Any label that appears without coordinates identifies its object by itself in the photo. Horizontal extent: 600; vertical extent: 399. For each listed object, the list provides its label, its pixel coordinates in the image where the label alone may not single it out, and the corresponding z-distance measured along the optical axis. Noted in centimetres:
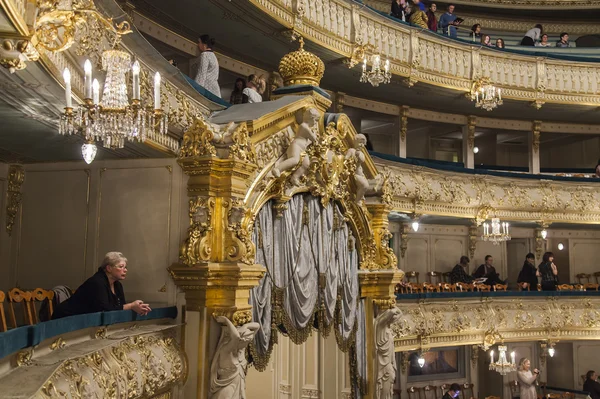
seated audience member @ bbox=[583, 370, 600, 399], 1712
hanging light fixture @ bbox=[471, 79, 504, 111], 1750
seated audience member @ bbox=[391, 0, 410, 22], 1777
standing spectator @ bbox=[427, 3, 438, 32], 1873
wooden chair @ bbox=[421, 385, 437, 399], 1906
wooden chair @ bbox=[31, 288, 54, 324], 632
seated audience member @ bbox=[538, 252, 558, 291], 1898
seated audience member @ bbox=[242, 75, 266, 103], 1000
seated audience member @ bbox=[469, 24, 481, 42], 1999
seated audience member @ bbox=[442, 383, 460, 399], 1576
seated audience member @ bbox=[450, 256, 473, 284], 1820
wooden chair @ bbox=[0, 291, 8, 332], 482
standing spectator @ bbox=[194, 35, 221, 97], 933
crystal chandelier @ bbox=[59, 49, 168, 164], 530
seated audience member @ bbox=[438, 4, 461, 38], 1955
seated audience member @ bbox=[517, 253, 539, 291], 1870
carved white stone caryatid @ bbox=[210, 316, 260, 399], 746
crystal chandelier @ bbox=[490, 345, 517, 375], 1670
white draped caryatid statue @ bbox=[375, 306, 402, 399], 1125
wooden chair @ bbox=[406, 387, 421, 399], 1883
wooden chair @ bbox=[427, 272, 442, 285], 1951
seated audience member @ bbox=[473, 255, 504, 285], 1856
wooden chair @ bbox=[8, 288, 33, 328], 588
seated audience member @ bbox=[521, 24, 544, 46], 2141
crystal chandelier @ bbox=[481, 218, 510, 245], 1672
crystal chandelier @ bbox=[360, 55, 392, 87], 1393
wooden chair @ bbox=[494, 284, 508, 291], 1824
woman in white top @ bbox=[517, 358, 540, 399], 1591
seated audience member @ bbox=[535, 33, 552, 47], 2156
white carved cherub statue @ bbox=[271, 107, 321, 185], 884
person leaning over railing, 614
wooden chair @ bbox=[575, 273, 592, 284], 2111
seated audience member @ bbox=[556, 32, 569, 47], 2219
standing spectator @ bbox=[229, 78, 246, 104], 1070
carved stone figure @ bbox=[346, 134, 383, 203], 1045
